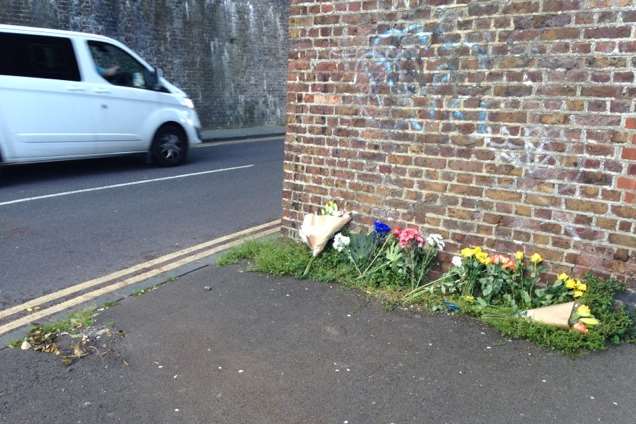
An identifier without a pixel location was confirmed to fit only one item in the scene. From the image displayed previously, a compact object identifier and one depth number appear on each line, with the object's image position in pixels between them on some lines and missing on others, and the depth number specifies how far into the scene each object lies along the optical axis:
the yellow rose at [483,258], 3.97
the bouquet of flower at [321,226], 4.73
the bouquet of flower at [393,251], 4.29
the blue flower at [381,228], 4.51
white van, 8.19
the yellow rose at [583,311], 3.44
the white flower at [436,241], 4.27
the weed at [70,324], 3.71
